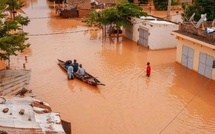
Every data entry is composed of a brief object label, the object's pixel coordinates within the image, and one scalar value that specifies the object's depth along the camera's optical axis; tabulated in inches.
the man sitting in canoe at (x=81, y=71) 816.9
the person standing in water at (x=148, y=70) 824.8
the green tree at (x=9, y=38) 620.1
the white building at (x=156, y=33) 1076.5
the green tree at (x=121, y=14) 1184.1
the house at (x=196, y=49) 796.6
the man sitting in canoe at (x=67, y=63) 880.5
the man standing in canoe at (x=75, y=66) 843.6
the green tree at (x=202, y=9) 1274.6
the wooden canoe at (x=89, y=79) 763.7
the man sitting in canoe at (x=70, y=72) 810.2
